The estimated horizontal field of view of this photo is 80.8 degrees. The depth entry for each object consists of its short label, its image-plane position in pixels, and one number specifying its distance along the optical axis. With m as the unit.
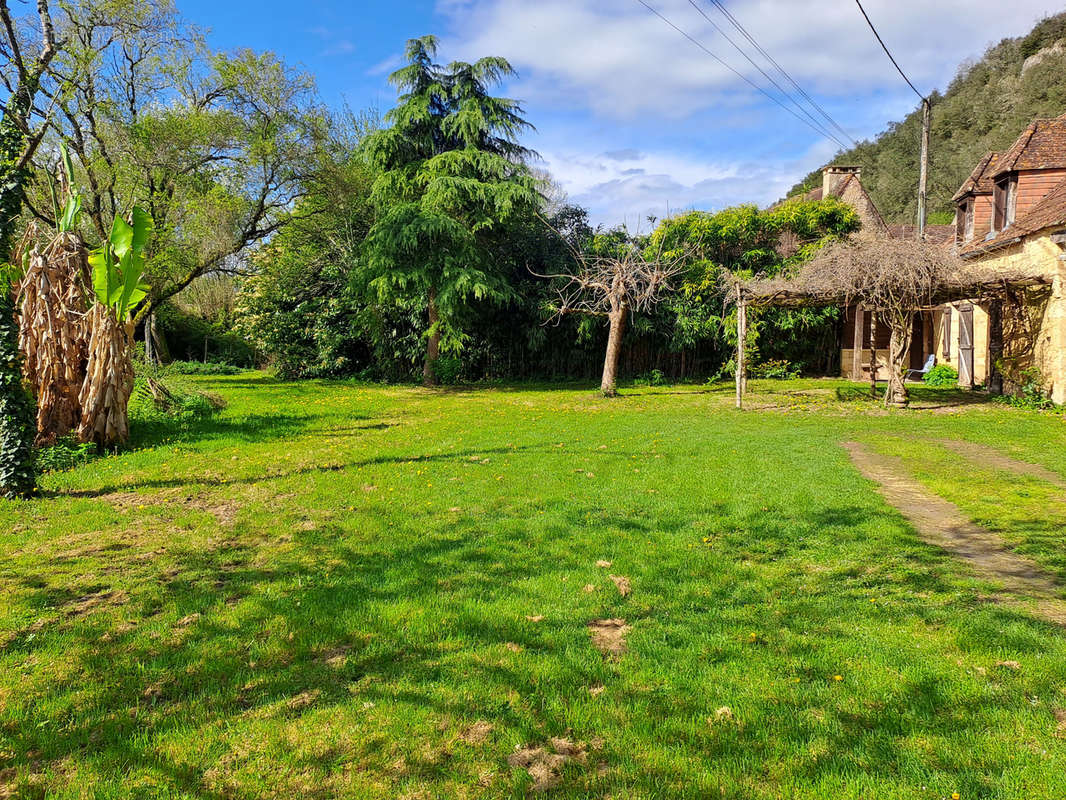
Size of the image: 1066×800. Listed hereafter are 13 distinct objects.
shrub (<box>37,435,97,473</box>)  8.45
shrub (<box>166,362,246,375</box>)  28.47
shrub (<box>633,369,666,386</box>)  22.36
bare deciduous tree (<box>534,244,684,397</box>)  17.78
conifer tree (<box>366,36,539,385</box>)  19.41
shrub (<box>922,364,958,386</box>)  21.11
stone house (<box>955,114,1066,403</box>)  14.23
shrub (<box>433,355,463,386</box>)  22.72
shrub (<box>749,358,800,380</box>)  22.84
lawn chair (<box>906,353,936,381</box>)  22.81
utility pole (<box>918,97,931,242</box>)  20.17
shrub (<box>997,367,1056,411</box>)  14.05
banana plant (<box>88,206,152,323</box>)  7.92
